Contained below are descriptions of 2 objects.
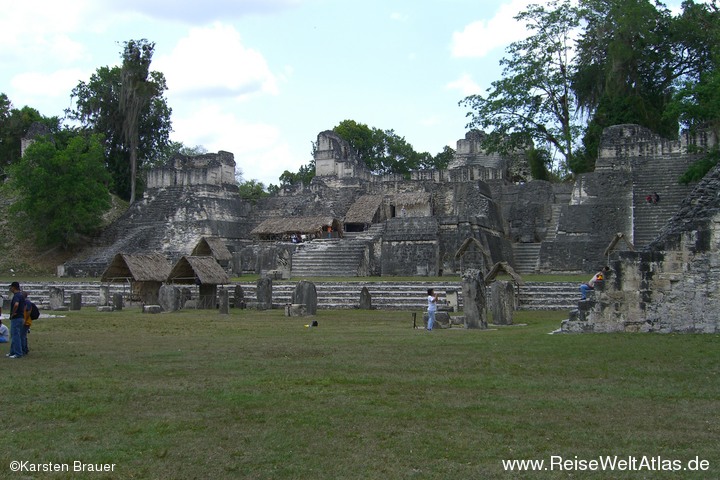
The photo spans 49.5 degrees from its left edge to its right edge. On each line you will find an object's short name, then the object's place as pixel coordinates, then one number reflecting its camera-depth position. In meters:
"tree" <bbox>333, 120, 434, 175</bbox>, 64.19
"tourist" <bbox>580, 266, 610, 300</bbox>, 17.77
